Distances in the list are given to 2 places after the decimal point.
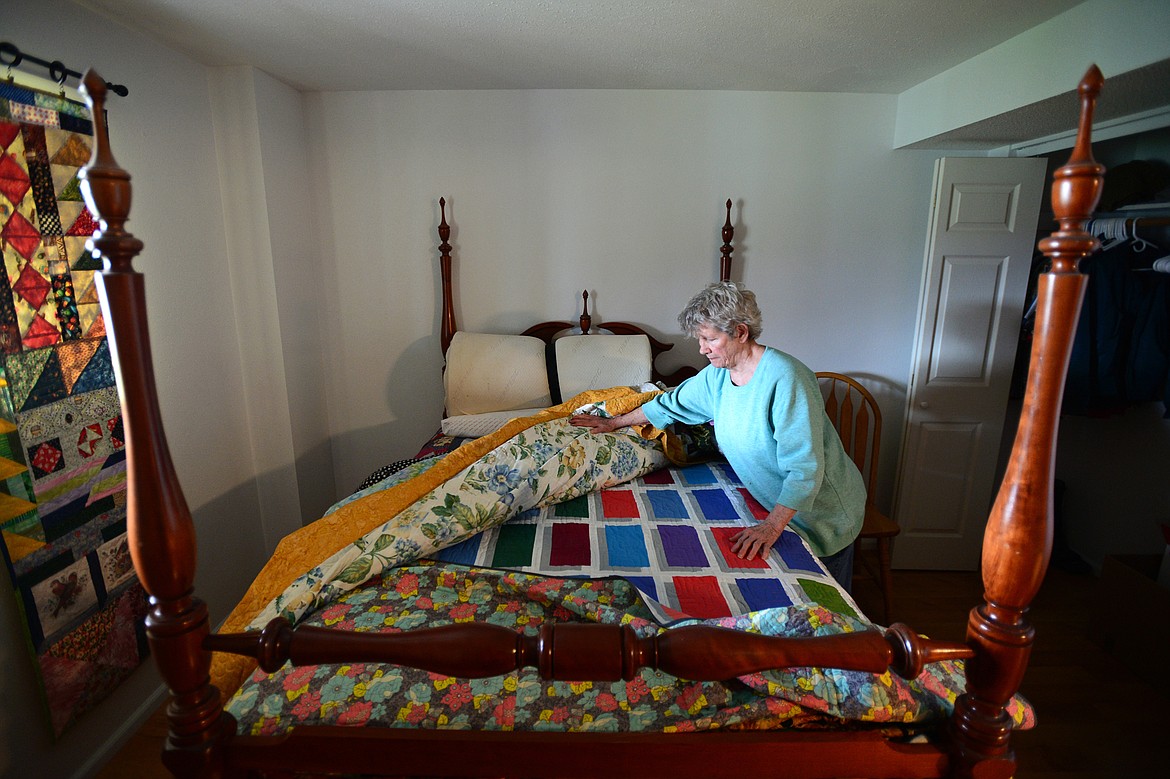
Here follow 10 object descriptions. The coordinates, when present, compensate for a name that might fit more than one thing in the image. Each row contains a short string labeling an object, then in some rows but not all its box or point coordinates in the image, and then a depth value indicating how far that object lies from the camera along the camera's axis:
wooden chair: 2.36
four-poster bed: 0.76
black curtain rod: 1.46
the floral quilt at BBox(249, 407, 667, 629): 1.24
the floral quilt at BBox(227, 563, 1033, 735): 0.87
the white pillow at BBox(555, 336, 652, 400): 2.63
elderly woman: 1.64
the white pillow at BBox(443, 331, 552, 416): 2.65
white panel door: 2.59
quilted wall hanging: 1.49
